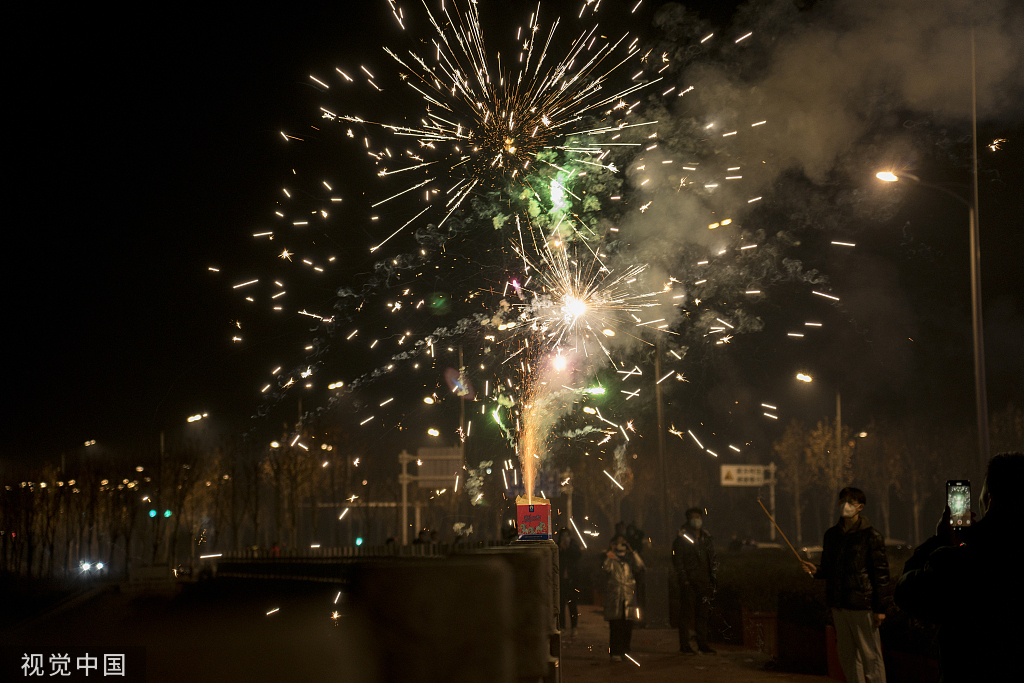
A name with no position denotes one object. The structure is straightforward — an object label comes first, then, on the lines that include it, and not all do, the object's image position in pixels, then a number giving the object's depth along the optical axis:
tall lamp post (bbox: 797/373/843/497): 40.09
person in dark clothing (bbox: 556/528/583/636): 14.83
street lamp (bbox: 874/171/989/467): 13.66
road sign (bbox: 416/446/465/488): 29.84
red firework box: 10.41
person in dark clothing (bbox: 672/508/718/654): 12.09
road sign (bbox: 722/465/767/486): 35.85
